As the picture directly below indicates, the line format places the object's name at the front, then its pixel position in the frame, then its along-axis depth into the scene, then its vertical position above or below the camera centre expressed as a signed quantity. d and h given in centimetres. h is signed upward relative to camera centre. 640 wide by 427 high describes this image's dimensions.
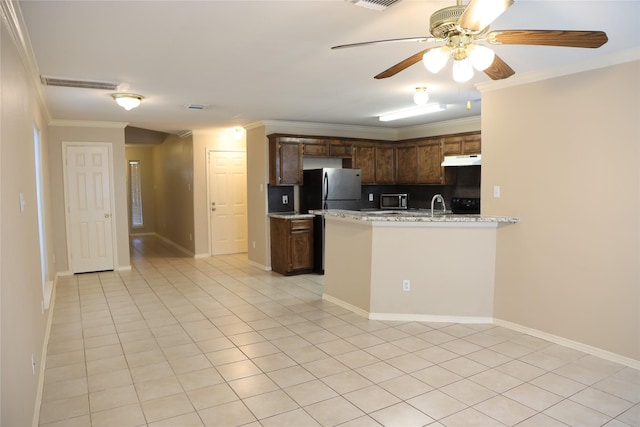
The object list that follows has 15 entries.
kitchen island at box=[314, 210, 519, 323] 415 -79
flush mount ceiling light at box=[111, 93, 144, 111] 453 +96
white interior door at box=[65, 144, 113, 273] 662 -26
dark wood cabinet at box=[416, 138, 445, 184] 669 +39
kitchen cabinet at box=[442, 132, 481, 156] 613 +62
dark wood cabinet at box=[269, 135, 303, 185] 653 +43
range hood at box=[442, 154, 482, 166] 585 +36
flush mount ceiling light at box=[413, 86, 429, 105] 423 +88
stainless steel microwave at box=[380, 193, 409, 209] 751 -25
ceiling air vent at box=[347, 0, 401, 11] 225 +97
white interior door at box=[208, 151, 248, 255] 825 -24
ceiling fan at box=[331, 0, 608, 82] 202 +72
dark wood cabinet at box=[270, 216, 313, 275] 636 -85
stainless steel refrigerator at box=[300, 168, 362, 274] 644 -8
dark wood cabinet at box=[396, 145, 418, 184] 713 +37
